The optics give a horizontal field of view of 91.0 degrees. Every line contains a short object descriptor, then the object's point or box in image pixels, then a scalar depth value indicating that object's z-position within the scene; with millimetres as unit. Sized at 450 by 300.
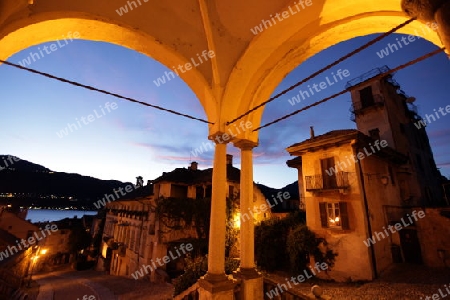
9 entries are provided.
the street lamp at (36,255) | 16438
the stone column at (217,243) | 4148
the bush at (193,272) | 7035
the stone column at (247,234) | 4617
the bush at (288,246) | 12898
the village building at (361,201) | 11758
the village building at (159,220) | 16266
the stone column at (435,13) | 1451
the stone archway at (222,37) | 3445
